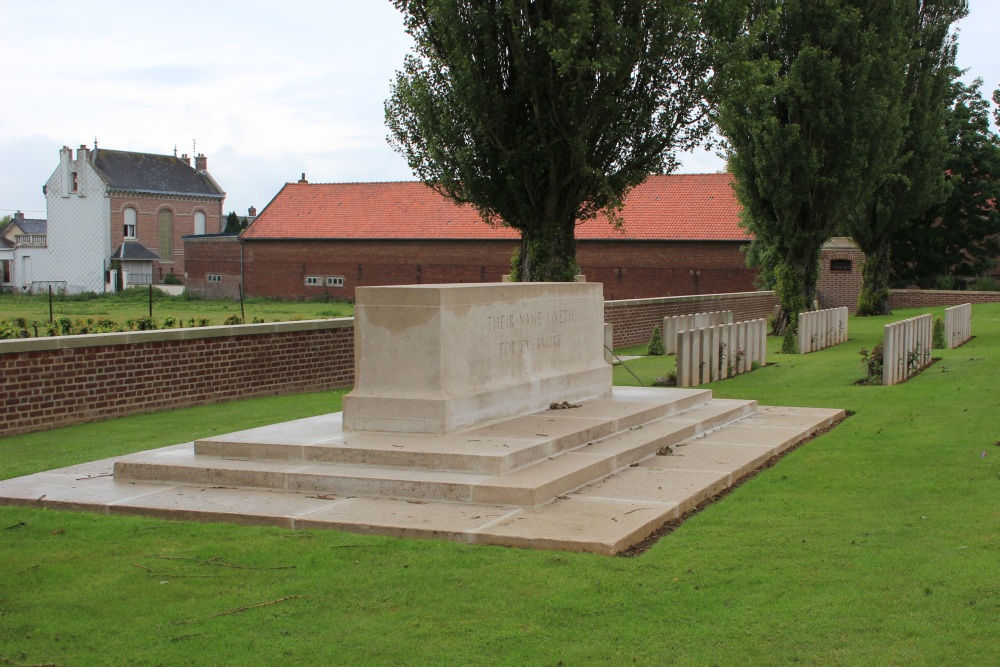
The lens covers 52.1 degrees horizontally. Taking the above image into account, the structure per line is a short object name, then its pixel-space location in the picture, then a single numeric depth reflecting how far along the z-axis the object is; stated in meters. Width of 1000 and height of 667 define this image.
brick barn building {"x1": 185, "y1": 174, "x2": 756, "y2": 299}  40.84
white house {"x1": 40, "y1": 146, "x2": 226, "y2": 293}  66.81
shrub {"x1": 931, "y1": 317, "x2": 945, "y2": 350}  19.28
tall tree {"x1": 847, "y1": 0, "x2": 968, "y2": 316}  28.70
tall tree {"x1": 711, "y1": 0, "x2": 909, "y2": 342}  22.44
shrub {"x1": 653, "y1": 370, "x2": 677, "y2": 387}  14.49
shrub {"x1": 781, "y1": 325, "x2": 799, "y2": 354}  19.62
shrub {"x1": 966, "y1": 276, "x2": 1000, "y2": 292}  38.22
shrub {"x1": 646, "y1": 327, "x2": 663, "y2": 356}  20.19
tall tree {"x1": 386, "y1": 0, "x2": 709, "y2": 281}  16.09
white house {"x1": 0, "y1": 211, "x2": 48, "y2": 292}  70.51
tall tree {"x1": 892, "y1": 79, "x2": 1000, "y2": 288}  38.78
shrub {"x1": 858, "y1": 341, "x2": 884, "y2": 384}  14.23
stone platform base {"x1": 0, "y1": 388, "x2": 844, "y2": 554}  6.28
